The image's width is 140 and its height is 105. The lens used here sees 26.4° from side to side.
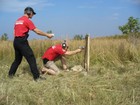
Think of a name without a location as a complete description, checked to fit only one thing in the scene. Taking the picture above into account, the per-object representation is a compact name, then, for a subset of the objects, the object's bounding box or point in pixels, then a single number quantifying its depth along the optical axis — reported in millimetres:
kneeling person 8086
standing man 7102
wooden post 8047
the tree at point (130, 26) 23319
